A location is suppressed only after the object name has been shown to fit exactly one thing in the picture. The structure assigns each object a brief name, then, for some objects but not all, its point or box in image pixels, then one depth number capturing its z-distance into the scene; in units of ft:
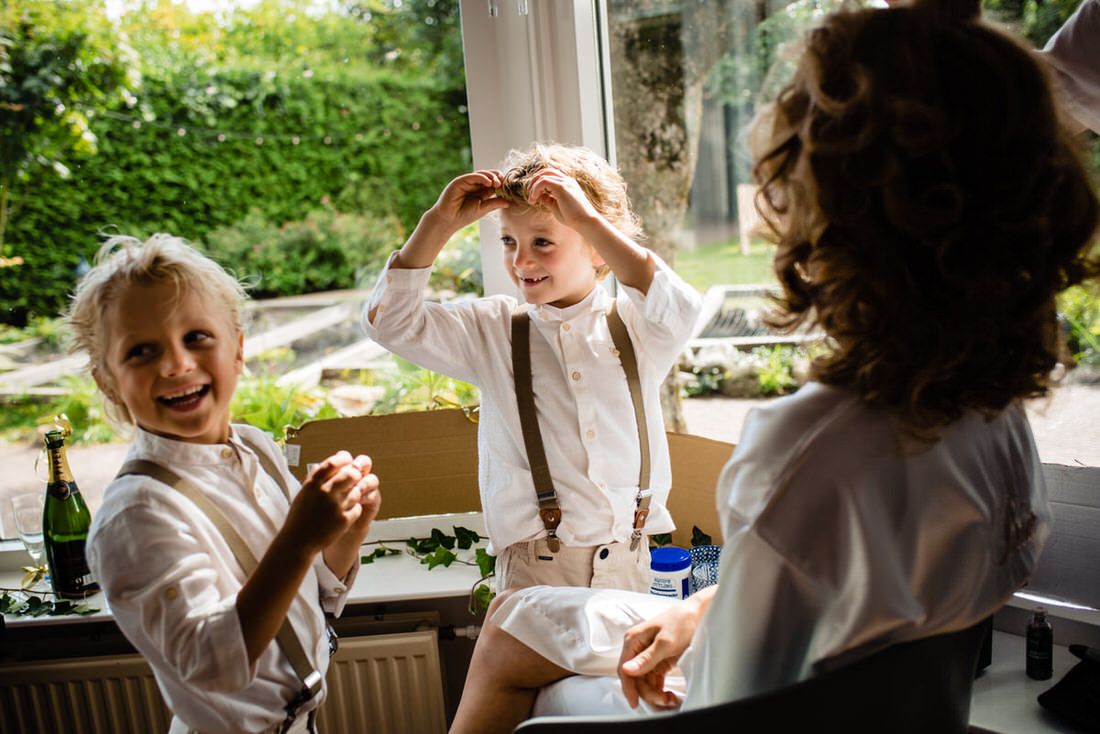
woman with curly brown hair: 2.38
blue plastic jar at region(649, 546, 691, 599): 5.33
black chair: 2.39
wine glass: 6.55
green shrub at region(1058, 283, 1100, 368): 5.18
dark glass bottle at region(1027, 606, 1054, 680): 4.54
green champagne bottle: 6.00
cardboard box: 6.36
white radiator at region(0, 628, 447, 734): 5.95
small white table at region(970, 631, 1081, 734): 4.13
